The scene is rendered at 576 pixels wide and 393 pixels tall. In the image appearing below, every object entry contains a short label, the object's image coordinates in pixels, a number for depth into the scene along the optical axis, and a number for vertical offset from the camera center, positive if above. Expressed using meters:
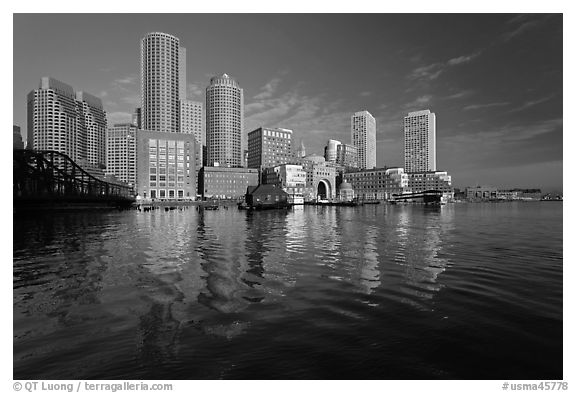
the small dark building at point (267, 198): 119.02 -0.85
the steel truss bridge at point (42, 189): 92.28 +2.80
